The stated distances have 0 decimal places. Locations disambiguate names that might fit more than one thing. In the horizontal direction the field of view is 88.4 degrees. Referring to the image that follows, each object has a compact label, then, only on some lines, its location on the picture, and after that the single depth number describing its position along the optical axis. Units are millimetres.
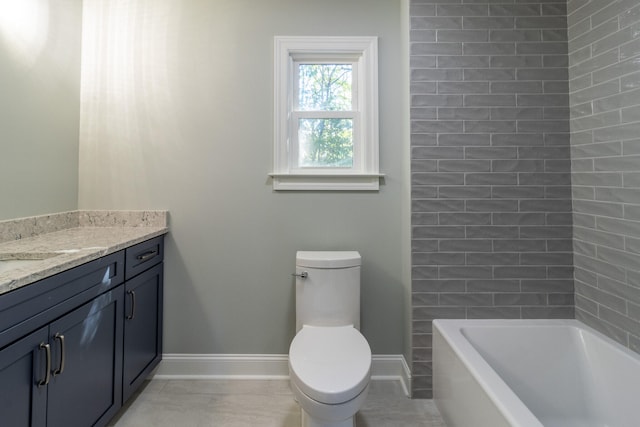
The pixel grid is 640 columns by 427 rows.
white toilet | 1228
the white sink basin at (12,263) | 1311
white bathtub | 1336
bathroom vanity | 991
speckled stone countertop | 1080
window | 2031
